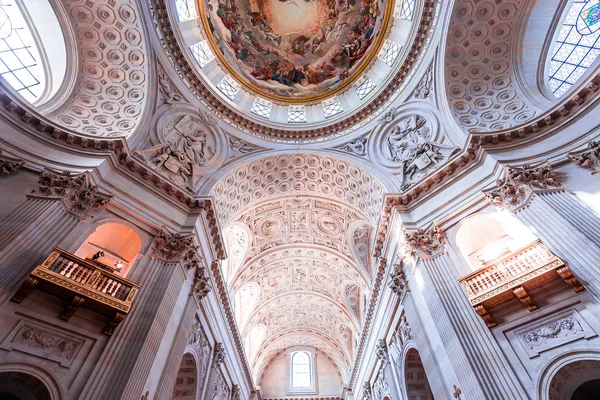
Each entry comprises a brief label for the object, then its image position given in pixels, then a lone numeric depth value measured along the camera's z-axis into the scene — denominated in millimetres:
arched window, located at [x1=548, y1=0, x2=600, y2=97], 11109
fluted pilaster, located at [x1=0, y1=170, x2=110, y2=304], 7152
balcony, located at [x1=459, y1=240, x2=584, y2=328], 7371
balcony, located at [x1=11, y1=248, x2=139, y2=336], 7121
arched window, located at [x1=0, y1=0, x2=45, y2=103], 10961
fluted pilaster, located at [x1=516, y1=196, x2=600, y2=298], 7105
